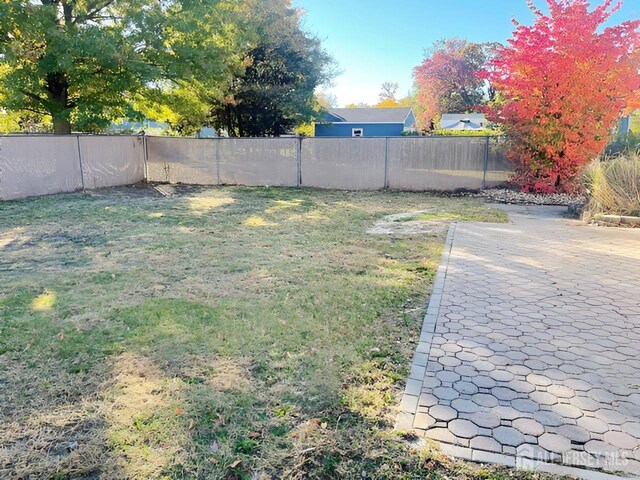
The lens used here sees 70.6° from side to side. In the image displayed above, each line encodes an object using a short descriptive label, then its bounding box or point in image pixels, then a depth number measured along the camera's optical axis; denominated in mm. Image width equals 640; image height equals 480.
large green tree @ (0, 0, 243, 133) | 11312
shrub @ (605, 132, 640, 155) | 11174
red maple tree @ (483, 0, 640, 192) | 9727
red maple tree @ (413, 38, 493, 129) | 41312
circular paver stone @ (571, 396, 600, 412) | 2461
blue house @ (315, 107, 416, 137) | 32750
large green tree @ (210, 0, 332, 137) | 17297
